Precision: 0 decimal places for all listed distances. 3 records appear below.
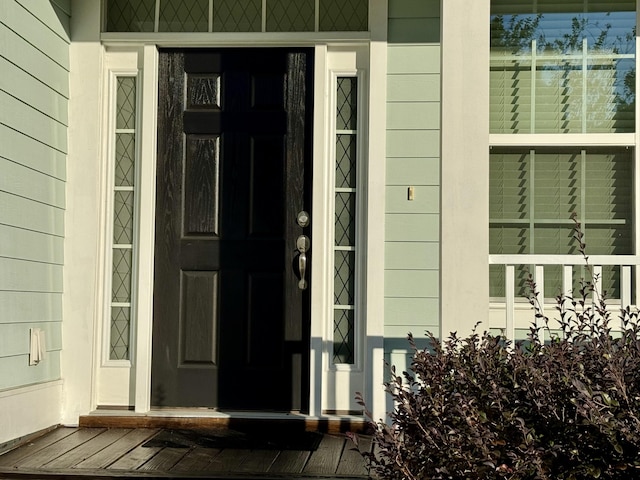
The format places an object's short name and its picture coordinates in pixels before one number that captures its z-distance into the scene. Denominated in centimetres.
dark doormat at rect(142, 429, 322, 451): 456
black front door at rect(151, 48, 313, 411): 511
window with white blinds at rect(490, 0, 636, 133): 497
